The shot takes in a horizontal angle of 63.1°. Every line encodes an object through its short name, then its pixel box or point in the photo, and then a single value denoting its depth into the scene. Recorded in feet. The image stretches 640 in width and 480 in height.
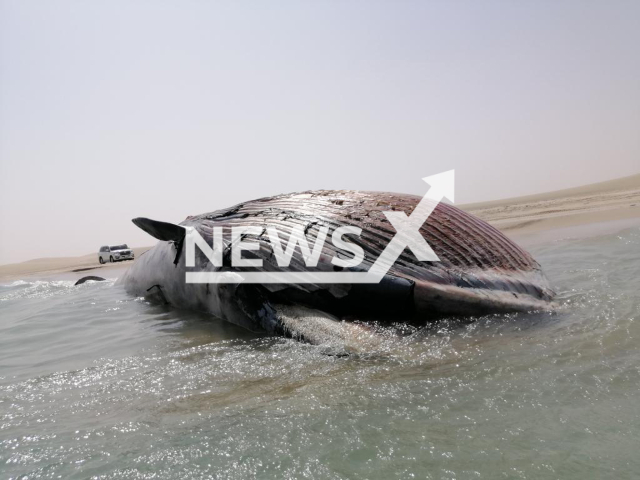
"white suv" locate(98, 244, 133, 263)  83.30
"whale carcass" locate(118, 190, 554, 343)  12.66
